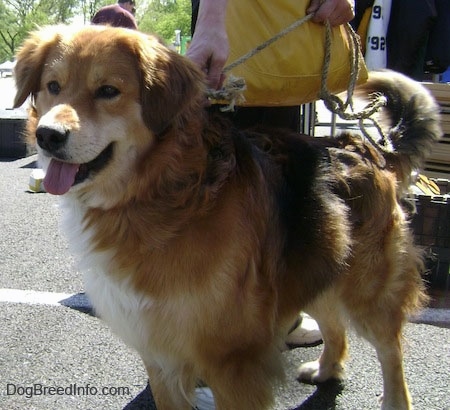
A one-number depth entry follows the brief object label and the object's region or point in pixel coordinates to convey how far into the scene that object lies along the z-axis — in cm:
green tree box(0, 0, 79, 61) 4725
